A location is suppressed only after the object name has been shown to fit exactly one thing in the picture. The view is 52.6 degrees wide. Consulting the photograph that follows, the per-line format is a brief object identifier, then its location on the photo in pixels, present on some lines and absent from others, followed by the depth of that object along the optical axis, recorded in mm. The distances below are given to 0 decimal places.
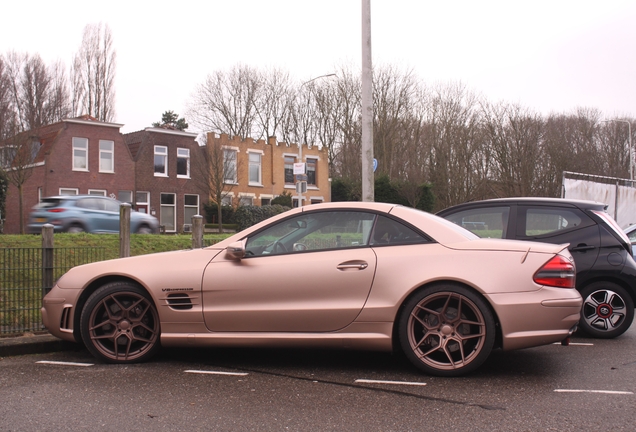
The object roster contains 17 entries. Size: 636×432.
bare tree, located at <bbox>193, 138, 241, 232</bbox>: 40031
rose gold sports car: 5090
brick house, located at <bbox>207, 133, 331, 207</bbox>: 44688
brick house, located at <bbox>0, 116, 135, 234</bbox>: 35812
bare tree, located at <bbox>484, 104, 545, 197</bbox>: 39969
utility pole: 12266
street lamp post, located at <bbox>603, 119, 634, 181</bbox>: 47862
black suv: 7246
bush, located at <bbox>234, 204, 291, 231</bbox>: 42312
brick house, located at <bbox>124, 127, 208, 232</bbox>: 40094
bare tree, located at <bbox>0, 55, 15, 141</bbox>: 26734
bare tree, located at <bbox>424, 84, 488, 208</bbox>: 41344
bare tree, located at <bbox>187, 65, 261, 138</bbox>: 56156
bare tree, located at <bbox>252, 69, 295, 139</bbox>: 57812
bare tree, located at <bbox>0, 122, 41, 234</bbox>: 27891
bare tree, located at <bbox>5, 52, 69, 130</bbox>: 37156
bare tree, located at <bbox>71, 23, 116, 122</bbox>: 49594
